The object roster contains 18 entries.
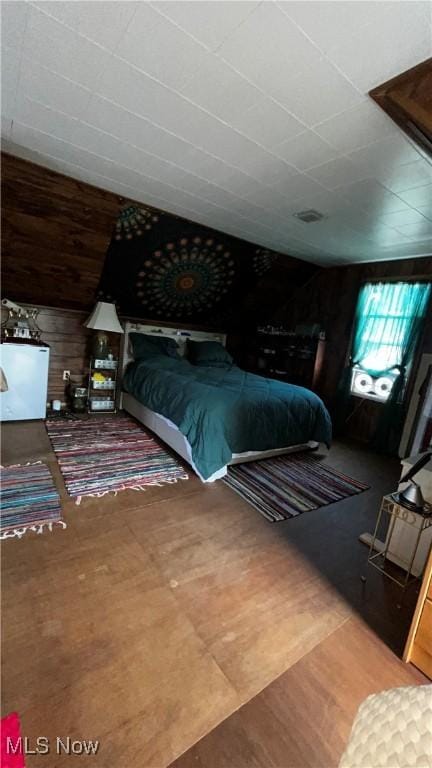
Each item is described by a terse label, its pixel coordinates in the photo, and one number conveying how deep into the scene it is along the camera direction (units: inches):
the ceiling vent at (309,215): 108.0
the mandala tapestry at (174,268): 127.9
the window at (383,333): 143.8
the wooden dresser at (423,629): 48.8
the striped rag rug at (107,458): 94.7
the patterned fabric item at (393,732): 15.4
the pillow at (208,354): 176.1
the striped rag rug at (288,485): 94.8
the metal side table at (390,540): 63.6
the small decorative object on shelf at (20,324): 136.0
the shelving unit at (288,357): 176.9
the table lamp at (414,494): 62.6
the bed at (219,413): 101.8
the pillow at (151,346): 164.6
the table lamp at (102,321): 146.5
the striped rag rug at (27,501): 72.2
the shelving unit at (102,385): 158.4
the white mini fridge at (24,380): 127.5
